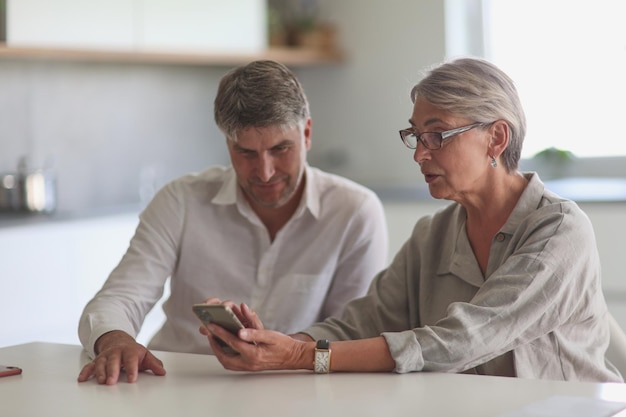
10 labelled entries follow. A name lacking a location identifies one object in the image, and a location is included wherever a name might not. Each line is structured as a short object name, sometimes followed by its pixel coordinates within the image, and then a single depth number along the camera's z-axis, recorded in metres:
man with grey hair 2.33
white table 1.46
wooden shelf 3.84
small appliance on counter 3.89
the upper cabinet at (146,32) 3.78
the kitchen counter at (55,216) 3.53
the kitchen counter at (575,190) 3.71
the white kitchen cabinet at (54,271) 3.46
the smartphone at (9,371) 1.80
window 4.39
